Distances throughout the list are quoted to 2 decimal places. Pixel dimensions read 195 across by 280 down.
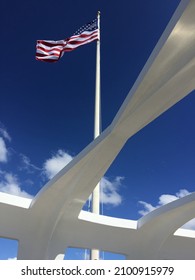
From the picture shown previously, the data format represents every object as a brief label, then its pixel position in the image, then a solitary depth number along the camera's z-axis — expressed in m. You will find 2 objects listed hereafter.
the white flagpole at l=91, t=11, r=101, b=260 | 9.88
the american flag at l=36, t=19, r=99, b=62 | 9.69
